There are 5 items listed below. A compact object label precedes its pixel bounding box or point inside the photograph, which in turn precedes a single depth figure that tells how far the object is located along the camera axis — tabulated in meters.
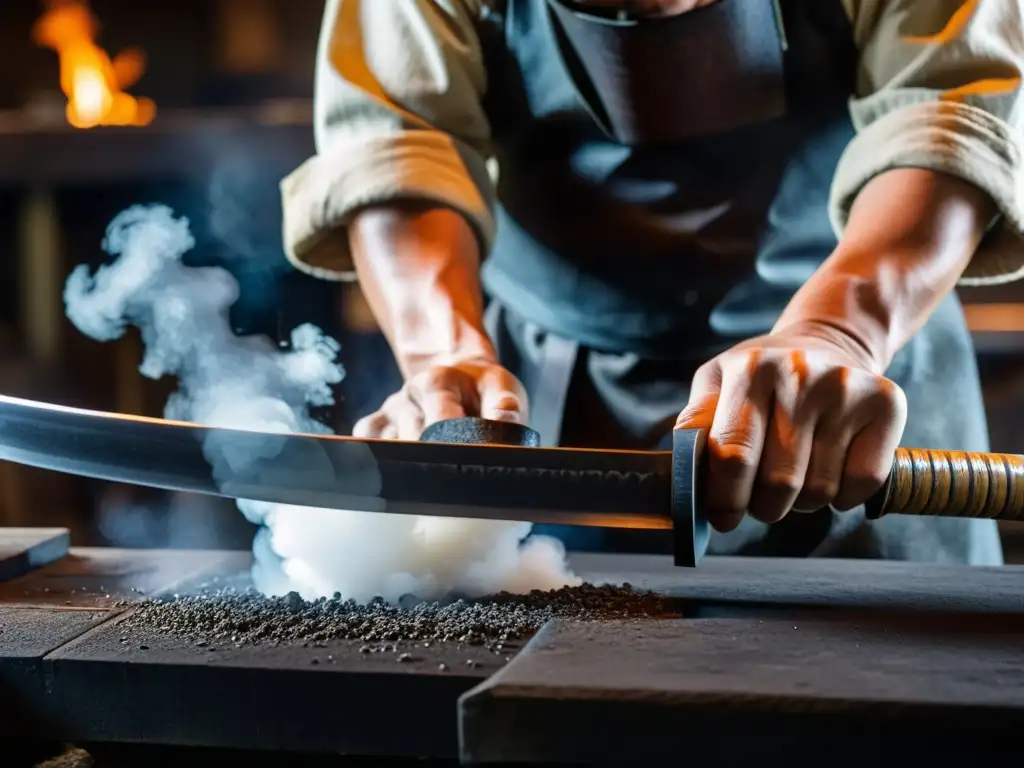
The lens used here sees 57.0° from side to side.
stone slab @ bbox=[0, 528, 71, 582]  1.30
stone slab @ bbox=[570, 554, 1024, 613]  1.10
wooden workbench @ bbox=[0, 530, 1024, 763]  0.71
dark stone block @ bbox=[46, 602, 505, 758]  0.81
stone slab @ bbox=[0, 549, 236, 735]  0.88
